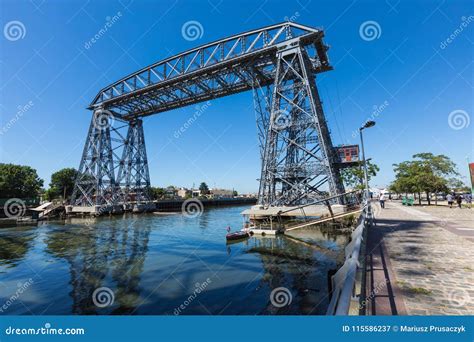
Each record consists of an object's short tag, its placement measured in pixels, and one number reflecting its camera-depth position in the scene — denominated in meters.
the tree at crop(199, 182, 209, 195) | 130.88
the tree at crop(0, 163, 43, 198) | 43.67
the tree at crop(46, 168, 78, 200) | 62.88
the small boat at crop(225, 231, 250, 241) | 16.47
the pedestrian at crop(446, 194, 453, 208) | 23.67
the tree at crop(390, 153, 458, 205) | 29.34
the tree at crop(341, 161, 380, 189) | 33.34
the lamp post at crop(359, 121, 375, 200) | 13.78
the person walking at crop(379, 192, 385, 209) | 25.17
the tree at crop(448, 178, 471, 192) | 33.12
